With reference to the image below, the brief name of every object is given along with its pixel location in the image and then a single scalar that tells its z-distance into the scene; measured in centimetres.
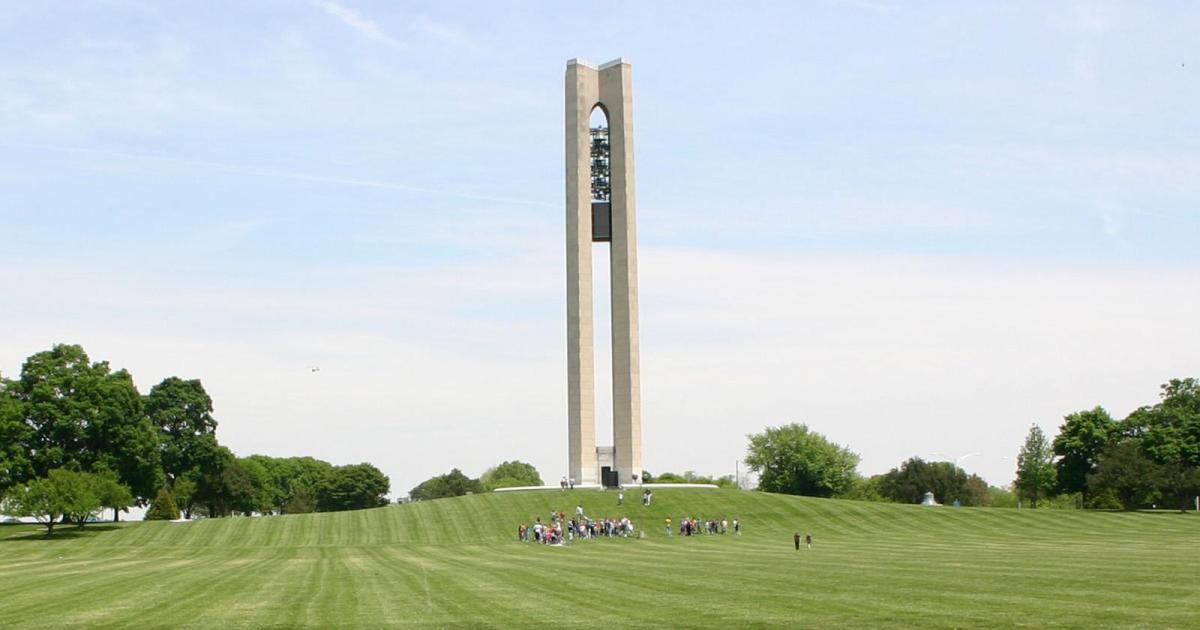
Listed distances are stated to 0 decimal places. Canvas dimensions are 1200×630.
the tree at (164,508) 10819
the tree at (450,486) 18688
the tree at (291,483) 16329
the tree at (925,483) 13088
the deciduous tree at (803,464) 12481
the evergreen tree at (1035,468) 13025
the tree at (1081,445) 10806
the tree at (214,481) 11306
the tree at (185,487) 11238
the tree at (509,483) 17838
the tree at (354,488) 16562
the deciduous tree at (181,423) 11025
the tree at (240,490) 12669
